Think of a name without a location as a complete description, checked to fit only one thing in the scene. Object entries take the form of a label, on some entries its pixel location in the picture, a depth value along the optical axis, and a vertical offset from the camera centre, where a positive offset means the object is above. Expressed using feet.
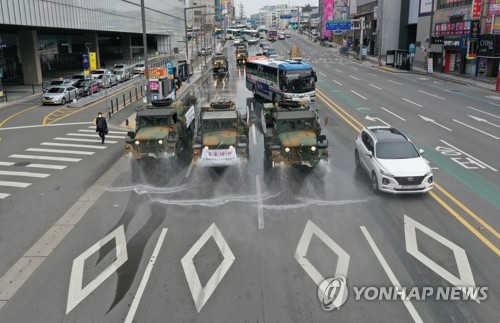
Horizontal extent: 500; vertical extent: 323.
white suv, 52.80 -13.75
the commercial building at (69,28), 151.33 +11.15
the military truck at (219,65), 218.59 -6.08
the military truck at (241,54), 256.52 -1.23
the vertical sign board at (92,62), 133.49 -2.59
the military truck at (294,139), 60.49 -12.20
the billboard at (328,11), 484.74 +44.88
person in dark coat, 82.52 -13.38
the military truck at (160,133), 66.39 -12.46
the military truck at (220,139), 61.57 -12.42
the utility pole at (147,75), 104.60 -5.19
